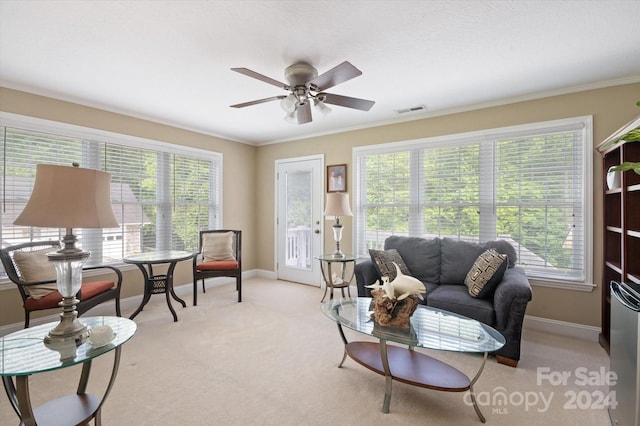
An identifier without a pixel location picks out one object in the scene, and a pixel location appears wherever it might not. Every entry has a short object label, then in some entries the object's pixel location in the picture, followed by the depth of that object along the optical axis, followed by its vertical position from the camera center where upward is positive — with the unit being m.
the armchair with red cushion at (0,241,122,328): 2.70 -0.61
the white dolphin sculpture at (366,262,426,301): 2.00 -0.50
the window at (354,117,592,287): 3.15 +0.25
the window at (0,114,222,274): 3.17 +0.39
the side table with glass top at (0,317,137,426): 1.30 -0.67
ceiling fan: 2.47 +0.99
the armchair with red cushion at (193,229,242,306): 4.08 -0.65
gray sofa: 2.47 -0.68
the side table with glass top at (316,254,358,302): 4.06 -0.88
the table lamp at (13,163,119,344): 1.47 -0.01
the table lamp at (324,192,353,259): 4.03 +0.10
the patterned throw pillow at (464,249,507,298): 2.75 -0.56
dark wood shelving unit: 2.47 -0.08
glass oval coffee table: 1.84 -0.79
